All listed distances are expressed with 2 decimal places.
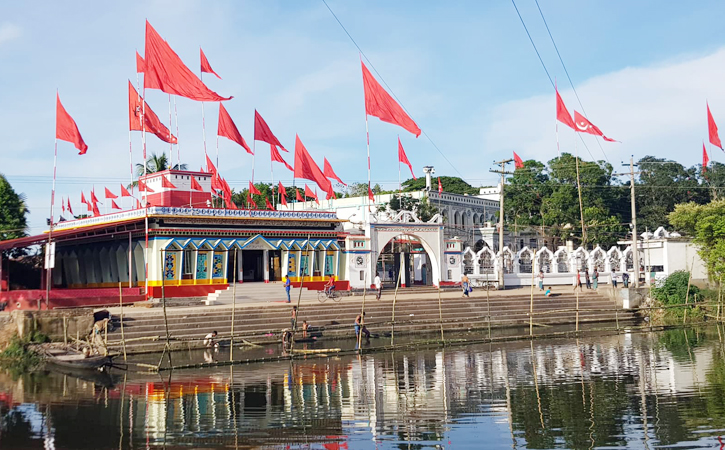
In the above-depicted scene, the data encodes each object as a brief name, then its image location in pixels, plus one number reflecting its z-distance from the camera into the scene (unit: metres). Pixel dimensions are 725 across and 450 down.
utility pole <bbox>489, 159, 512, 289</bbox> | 41.88
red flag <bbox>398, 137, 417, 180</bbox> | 40.16
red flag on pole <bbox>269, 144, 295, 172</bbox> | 40.03
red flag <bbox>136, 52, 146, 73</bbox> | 32.91
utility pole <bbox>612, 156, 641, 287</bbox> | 37.69
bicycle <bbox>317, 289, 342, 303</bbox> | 35.84
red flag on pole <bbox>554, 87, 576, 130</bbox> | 35.88
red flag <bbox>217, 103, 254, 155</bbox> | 35.53
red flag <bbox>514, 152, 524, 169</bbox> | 42.60
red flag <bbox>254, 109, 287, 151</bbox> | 36.19
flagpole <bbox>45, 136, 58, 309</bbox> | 26.38
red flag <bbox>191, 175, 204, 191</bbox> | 41.91
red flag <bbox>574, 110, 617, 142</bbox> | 35.84
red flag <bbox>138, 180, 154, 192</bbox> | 41.82
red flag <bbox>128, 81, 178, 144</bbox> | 34.03
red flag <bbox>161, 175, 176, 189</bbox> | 41.16
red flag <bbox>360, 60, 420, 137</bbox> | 32.56
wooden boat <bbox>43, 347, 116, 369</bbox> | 21.69
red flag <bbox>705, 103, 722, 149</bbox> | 37.94
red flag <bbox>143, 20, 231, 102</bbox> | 30.78
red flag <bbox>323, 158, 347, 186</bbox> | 42.72
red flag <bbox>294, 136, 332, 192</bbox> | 38.91
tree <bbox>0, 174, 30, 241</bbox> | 44.53
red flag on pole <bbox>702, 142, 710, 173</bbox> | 41.09
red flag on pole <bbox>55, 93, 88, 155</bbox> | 30.64
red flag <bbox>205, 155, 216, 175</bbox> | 44.94
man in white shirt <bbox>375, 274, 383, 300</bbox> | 36.13
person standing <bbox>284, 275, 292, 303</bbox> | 34.38
